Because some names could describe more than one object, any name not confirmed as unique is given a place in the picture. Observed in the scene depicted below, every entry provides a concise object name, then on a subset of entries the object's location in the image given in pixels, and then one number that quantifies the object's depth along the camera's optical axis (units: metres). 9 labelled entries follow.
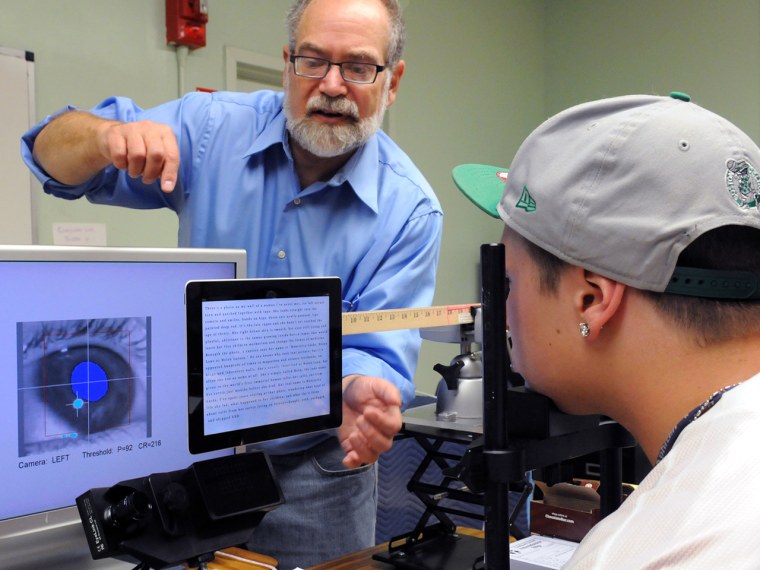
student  0.65
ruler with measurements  1.19
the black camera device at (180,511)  0.89
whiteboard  2.49
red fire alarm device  2.79
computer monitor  0.94
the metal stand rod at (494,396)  0.77
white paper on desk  1.04
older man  1.44
